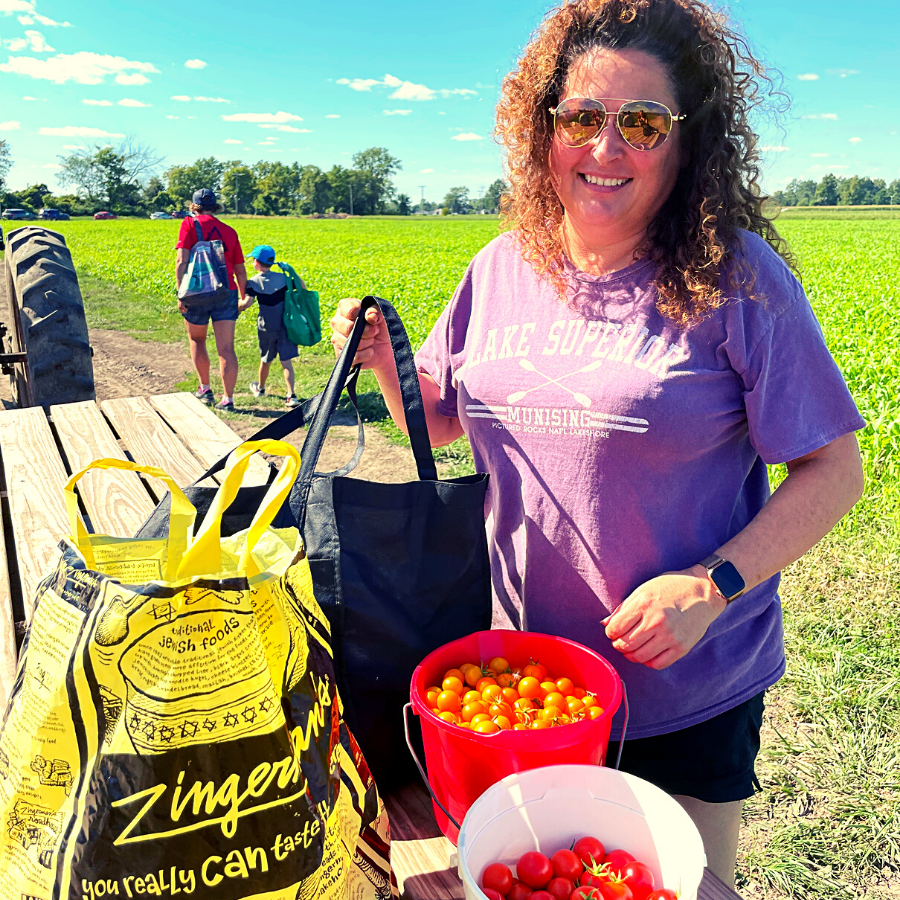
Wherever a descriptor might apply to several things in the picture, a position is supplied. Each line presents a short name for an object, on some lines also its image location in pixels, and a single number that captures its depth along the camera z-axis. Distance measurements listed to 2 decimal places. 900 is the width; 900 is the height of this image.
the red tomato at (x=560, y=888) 0.92
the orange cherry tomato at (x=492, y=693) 1.15
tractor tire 4.55
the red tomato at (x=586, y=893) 0.89
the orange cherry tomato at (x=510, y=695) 1.15
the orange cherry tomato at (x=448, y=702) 1.12
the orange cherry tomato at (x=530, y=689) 1.19
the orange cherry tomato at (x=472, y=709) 1.10
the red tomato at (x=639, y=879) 0.93
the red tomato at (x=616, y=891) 0.90
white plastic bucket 0.93
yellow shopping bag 0.78
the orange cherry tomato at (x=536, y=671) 1.23
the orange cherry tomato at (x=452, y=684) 1.16
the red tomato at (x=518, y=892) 0.91
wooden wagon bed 1.22
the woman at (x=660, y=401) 1.37
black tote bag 1.21
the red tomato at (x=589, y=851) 0.97
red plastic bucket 1.00
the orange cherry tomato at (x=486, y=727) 1.07
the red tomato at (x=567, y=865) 0.95
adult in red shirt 7.27
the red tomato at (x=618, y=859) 0.97
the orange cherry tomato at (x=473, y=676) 1.19
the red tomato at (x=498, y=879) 0.91
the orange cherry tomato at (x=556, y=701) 1.13
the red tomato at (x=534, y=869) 0.94
